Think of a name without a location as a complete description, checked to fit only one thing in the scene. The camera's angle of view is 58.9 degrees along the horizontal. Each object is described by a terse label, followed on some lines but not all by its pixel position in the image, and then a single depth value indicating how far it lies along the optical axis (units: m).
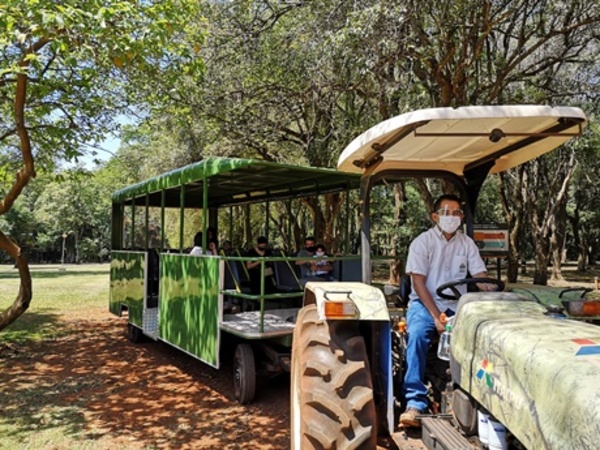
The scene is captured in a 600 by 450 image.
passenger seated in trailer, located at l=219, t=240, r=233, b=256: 10.09
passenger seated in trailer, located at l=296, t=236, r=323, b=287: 8.29
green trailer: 6.27
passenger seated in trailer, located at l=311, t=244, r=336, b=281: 8.27
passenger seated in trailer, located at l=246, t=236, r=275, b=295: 8.55
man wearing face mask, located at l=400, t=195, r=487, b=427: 3.31
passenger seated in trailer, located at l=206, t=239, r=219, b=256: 8.73
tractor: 1.98
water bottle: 3.11
